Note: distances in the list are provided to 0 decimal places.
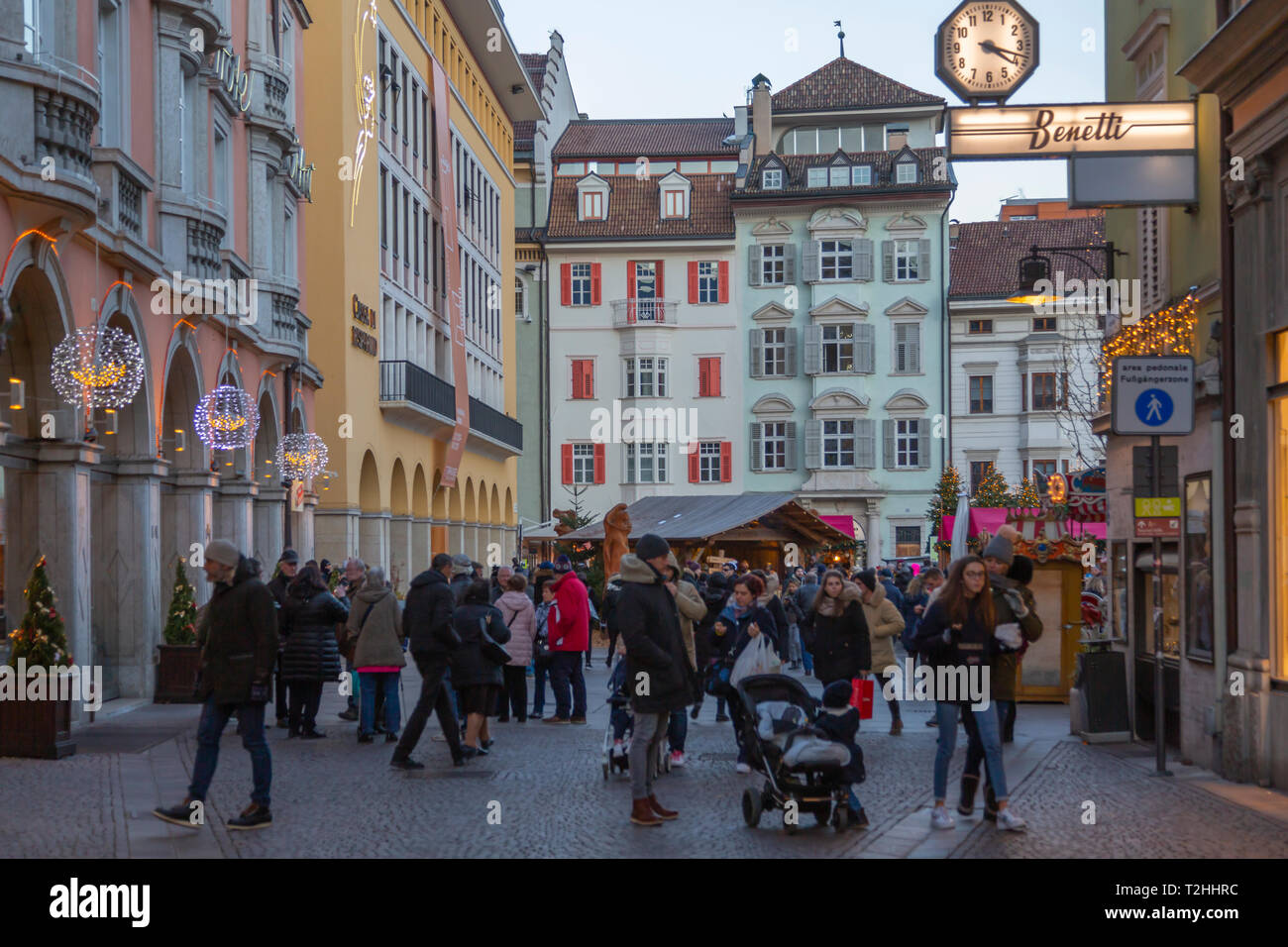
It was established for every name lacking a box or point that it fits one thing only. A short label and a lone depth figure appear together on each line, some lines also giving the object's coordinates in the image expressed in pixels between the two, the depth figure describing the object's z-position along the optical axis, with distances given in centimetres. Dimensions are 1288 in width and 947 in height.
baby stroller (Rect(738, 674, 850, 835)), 1099
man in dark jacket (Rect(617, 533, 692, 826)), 1132
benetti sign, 1331
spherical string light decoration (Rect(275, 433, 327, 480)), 2822
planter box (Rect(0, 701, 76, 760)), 1508
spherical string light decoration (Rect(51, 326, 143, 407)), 1523
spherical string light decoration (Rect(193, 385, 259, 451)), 2098
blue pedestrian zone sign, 1417
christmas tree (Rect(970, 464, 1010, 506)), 4994
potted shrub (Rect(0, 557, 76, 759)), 1509
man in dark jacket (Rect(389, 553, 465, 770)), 1485
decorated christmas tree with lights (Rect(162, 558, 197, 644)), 2173
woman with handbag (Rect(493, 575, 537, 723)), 1912
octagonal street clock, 1309
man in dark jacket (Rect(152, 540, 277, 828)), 1118
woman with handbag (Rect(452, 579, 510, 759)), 1562
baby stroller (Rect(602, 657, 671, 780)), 1434
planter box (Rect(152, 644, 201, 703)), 2141
